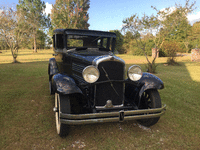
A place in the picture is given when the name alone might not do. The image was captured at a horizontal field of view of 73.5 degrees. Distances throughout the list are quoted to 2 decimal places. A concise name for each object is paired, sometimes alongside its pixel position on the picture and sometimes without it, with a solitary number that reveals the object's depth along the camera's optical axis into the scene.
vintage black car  2.21
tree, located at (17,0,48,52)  27.95
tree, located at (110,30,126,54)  31.77
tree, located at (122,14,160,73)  8.76
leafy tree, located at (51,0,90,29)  22.19
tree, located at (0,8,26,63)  12.41
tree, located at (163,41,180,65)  12.46
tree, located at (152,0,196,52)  8.02
